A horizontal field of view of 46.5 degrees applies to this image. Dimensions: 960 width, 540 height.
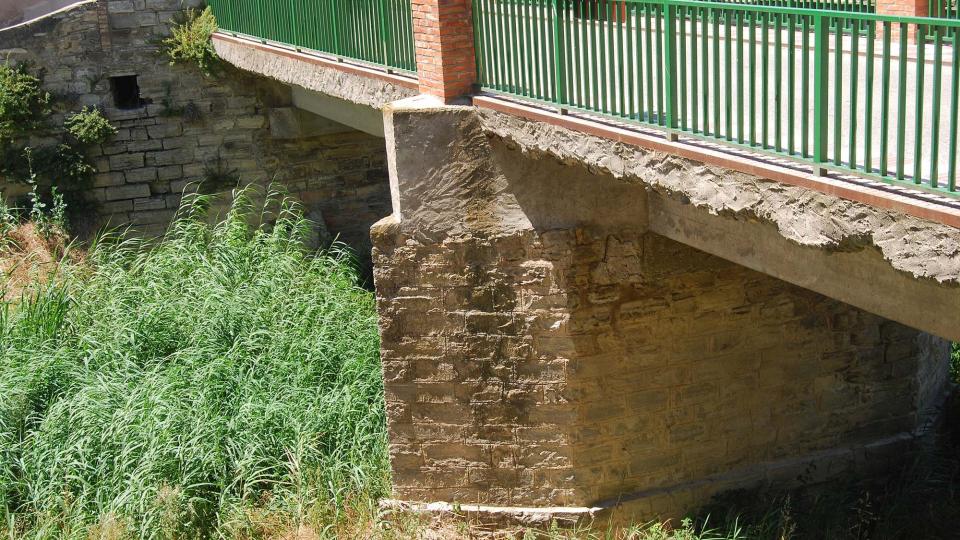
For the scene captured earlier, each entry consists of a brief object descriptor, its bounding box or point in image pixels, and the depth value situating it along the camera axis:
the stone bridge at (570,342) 7.99
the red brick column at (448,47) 7.93
